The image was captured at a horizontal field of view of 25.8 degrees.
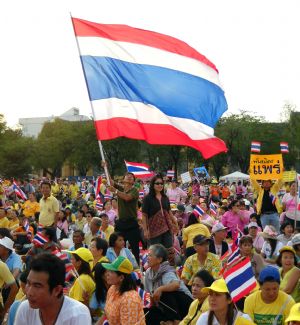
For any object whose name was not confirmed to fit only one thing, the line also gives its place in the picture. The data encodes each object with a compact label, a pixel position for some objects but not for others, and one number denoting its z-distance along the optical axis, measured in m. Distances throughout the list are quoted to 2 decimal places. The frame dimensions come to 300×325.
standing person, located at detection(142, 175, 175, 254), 9.84
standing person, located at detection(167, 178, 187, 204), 19.87
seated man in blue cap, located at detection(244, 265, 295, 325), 6.30
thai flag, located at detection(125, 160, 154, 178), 21.50
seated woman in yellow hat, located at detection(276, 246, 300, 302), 7.48
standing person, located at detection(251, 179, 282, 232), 13.60
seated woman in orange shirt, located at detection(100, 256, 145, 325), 6.02
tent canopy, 49.99
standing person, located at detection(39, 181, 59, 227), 12.62
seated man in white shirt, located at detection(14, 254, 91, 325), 3.62
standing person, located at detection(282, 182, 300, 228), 14.48
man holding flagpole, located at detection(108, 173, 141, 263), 10.34
